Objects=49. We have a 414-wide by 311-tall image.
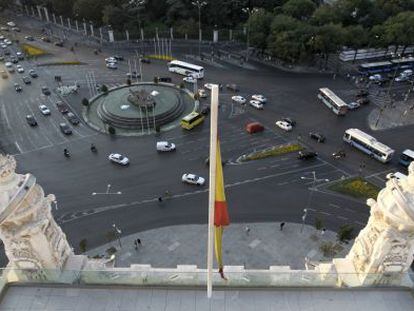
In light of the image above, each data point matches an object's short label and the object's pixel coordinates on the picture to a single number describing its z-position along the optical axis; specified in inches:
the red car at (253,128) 2733.8
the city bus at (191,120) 2781.0
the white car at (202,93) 3221.0
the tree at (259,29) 3715.6
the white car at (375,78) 3469.5
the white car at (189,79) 3444.9
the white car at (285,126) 2753.4
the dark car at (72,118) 2894.7
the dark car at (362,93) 3203.7
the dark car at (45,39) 4443.9
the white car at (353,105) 3034.0
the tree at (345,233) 1772.9
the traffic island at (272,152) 2474.2
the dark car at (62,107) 3034.0
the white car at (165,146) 2544.3
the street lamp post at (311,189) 2018.9
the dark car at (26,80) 3506.4
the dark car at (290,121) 2815.0
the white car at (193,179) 2253.9
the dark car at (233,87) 3297.2
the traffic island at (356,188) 2172.7
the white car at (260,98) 3095.5
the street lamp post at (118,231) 1906.5
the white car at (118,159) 2426.2
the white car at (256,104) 3031.5
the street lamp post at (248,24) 3800.9
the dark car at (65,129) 2760.8
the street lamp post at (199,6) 4101.4
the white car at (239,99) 3100.4
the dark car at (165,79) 3479.3
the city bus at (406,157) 2382.9
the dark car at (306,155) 2450.8
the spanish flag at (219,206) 682.2
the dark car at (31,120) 2864.2
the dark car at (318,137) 2642.7
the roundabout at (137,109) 2837.1
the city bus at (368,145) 2411.4
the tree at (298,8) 4040.1
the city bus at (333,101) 2906.0
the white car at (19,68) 3712.8
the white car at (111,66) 3765.5
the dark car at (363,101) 3102.9
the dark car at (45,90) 3309.5
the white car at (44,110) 2999.5
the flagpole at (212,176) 590.7
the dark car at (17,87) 3371.1
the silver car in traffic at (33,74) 3617.1
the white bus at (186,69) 3511.3
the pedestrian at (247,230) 1938.5
